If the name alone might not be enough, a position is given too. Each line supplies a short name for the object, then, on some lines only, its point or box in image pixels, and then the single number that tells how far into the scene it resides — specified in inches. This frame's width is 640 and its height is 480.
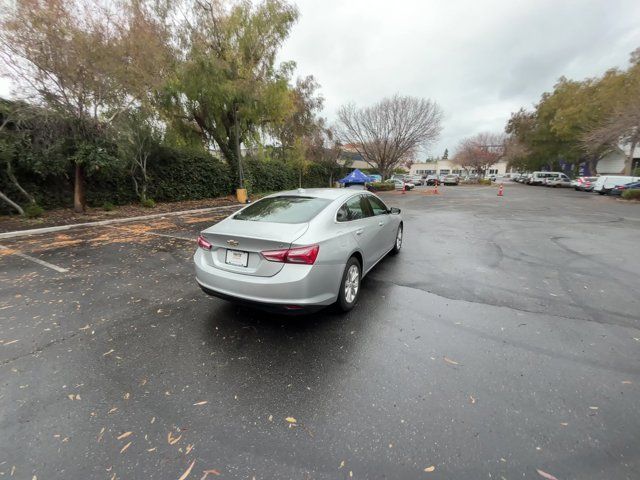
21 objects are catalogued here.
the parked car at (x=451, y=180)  1587.1
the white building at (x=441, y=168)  3270.2
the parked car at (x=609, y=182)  884.6
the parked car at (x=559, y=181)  1370.2
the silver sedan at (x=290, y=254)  116.0
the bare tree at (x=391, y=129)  992.7
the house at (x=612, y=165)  1767.6
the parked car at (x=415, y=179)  1503.4
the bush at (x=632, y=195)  722.2
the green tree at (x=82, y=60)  324.2
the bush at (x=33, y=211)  382.6
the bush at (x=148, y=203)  512.9
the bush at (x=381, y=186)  1079.0
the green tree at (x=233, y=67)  523.2
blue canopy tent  1004.6
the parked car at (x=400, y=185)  1178.6
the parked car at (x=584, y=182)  1087.6
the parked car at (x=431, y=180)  1520.2
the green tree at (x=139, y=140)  426.3
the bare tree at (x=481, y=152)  1786.4
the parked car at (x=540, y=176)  1441.7
